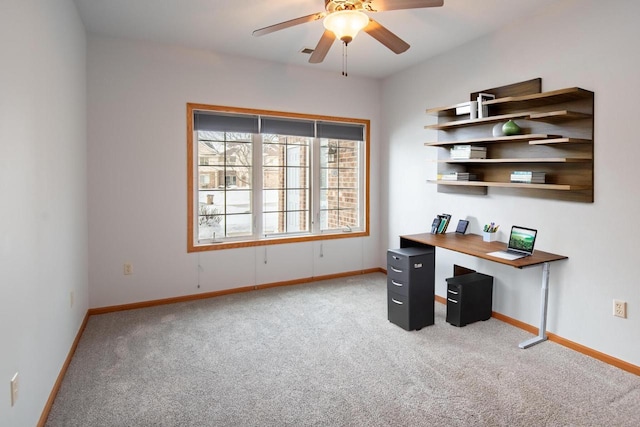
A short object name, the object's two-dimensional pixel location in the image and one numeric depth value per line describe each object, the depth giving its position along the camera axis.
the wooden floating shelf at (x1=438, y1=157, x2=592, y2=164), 2.87
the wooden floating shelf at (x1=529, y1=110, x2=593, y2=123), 2.85
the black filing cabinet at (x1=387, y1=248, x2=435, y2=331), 3.38
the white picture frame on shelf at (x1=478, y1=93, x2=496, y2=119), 3.53
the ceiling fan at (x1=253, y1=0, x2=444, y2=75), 2.34
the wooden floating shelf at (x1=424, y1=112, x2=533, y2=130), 3.21
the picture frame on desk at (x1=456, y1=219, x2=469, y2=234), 3.96
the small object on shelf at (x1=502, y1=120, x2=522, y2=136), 3.29
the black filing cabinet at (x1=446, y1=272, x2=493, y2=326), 3.46
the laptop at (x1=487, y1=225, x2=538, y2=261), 3.11
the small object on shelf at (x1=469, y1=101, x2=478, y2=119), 3.61
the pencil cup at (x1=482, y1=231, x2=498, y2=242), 3.61
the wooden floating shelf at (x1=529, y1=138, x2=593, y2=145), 2.86
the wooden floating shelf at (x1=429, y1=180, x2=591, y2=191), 2.87
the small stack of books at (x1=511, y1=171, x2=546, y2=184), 3.12
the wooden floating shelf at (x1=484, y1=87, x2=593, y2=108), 2.86
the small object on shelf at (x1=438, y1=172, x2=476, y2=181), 3.81
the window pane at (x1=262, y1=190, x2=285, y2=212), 4.73
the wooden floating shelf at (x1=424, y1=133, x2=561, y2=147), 3.01
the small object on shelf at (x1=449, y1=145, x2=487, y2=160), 3.65
